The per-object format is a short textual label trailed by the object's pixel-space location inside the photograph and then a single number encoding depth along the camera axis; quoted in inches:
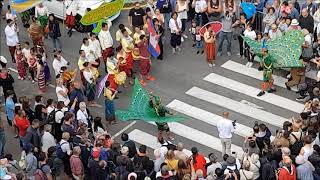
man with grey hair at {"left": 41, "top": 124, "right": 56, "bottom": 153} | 748.0
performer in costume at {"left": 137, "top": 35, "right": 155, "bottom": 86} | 919.7
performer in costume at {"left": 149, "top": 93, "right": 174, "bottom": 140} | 789.9
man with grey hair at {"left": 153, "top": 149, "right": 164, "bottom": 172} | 695.1
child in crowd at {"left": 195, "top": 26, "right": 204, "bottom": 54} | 977.5
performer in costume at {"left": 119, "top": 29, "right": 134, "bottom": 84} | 911.7
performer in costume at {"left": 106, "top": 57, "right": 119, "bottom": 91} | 868.6
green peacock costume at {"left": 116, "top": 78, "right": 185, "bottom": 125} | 790.5
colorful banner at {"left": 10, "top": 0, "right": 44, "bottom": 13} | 981.2
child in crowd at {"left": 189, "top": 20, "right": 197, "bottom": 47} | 989.2
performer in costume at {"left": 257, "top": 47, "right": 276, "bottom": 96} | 880.3
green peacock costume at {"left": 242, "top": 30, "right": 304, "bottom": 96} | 879.7
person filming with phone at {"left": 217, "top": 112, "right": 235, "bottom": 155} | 756.6
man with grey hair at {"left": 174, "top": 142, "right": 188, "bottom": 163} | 694.4
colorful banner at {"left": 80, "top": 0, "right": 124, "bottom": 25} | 911.0
